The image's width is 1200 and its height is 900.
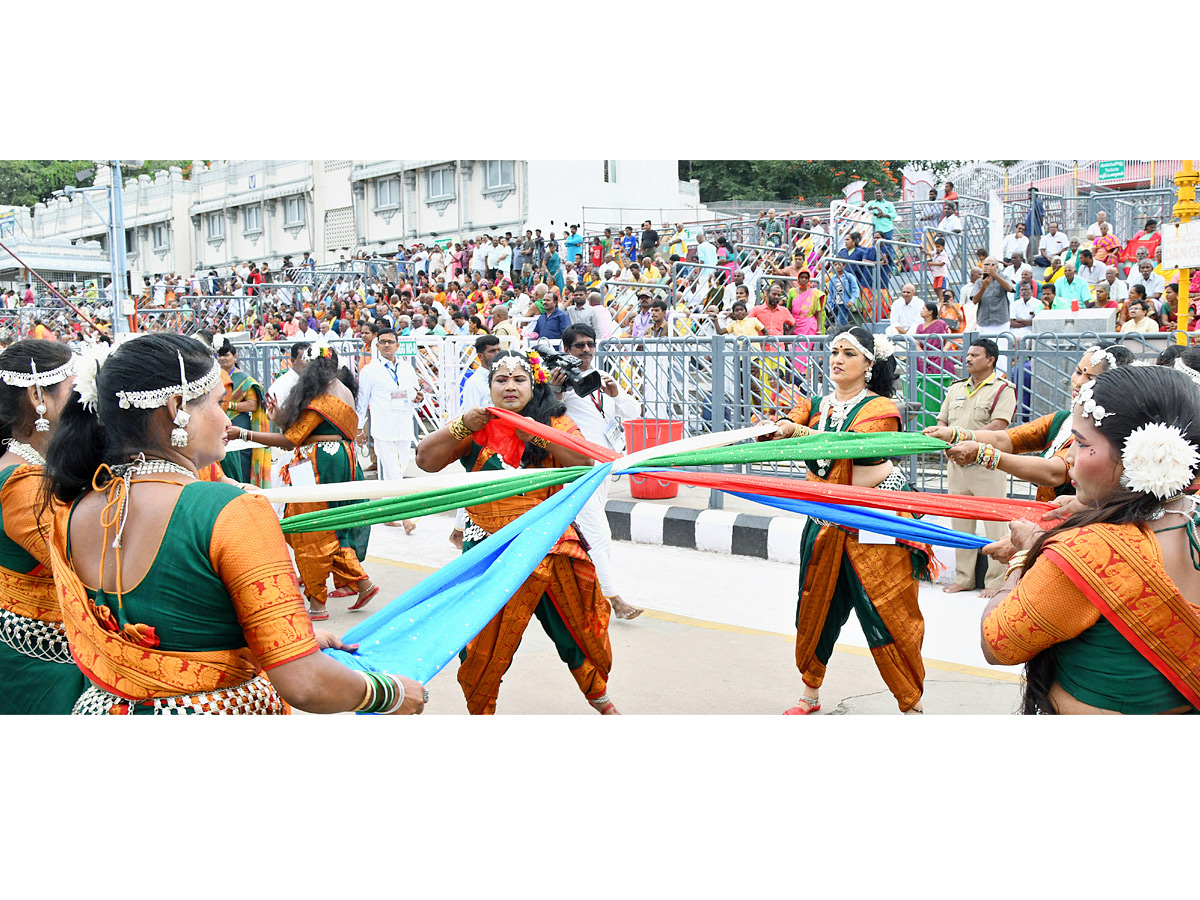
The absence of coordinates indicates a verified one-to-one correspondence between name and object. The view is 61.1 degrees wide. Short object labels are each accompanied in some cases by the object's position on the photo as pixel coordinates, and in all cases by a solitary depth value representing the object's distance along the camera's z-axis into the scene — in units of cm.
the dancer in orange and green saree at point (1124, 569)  215
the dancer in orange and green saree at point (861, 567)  423
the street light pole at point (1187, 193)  540
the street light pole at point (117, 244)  1741
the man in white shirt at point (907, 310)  1228
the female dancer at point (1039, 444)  372
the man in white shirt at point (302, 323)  2163
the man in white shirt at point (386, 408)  934
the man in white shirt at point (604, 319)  1402
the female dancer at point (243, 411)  823
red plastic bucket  908
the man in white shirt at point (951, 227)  1619
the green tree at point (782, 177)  3152
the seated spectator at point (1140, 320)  832
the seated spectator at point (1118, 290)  1272
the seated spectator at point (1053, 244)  1509
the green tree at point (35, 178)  4853
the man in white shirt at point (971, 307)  1182
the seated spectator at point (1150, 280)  1214
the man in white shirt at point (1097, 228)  1477
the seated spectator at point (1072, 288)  1284
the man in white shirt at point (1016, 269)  1336
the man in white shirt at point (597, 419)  523
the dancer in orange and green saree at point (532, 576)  405
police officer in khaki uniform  644
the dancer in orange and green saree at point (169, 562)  204
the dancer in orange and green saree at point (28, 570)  273
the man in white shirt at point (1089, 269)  1321
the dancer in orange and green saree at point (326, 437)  645
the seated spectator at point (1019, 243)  1555
